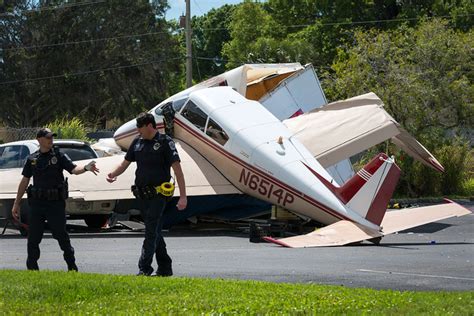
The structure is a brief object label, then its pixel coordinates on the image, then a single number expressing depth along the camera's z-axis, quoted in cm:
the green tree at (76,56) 5809
